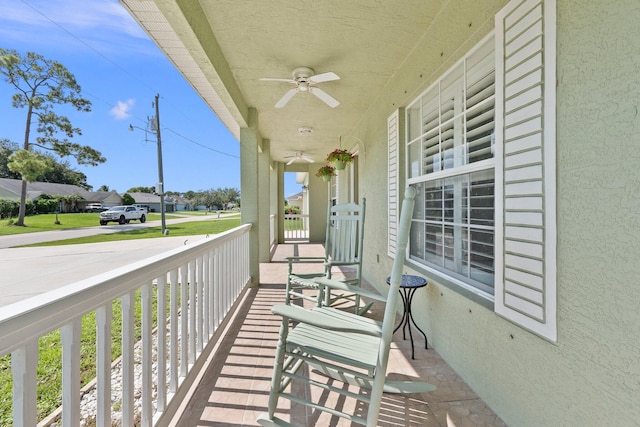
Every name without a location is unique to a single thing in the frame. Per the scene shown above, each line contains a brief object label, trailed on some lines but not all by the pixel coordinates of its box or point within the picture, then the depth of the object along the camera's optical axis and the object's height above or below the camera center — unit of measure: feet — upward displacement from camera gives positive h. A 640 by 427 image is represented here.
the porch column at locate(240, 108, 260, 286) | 13.79 +1.19
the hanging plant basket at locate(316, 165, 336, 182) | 20.52 +2.71
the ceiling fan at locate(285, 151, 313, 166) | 25.20 +4.68
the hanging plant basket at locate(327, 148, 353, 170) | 15.16 +2.70
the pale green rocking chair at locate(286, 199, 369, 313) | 9.30 -1.21
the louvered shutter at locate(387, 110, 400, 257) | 10.30 +1.23
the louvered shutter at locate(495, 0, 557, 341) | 4.30 +0.71
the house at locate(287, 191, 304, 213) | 82.70 +3.35
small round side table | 7.47 -2.11
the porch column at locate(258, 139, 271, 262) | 20.07 +1.08
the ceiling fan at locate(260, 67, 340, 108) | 9.89 +4.36
